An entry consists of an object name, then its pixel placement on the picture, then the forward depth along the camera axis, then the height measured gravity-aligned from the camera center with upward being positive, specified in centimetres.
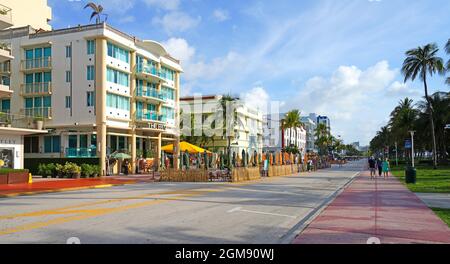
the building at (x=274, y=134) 10838 +472
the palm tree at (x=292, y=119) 8738 +659
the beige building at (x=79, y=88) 4325 +691
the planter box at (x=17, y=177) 2842 -150
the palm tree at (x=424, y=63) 5162 +1054
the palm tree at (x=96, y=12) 4133 +1410
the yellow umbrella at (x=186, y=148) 3629 +43
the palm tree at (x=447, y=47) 4530 +1080
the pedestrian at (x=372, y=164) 3584 -112
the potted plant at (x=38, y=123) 3725 +278
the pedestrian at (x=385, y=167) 3638 -136
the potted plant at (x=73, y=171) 3584 -139
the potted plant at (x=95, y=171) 3791 -151
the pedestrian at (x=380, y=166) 3830 -137
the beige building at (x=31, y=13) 4991 +1713
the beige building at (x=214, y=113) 7305 +639
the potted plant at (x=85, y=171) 3691 -144
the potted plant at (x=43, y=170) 3759 -136
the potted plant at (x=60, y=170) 3644 -134
